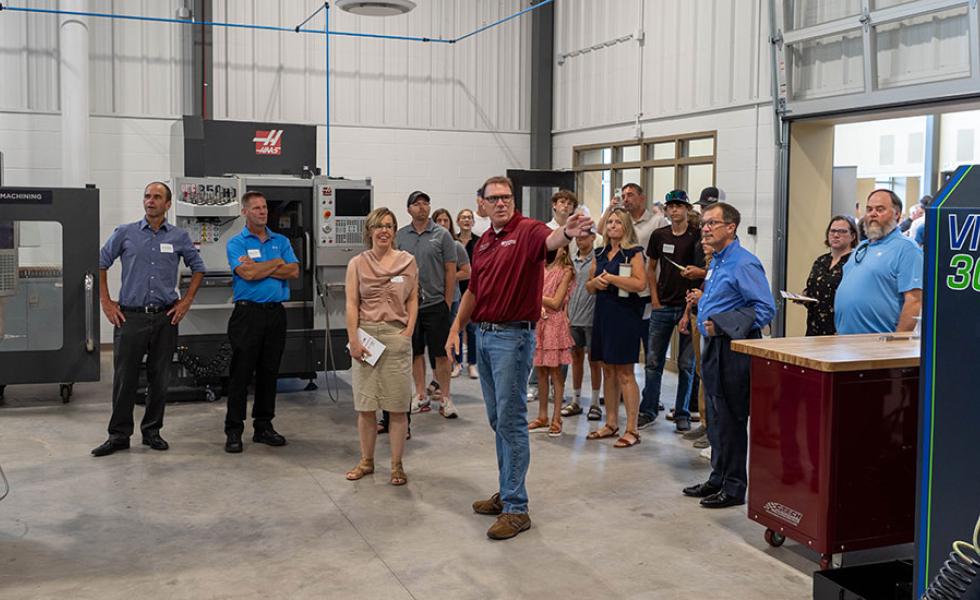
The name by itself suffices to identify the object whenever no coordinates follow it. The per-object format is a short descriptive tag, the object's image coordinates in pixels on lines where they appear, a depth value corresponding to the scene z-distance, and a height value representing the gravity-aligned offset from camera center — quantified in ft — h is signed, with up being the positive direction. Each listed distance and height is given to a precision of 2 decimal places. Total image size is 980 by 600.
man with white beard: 14.67 -0.31
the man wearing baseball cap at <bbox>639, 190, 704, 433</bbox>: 21.22 -0.77
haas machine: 23.66 -0.21
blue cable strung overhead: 30.73 +8.00
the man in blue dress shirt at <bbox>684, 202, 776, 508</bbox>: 15.12 -1.11
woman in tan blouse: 16.70 -1.15
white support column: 30.96 +5.15
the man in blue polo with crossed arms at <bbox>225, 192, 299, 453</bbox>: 19.02 -1.05
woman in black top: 18.08 -0.33
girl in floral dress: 20.68 -1.75
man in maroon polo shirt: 13.96 -0.98
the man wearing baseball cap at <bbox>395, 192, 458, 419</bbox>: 21.02 -0.38
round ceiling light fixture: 24.93 +6.50
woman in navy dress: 19.56 -1.15
